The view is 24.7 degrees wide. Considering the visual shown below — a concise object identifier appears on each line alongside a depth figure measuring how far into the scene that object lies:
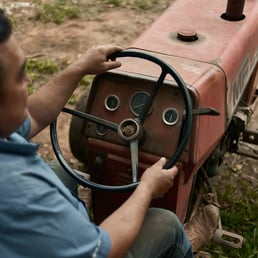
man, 1.36
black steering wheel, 1.94
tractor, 2.07
